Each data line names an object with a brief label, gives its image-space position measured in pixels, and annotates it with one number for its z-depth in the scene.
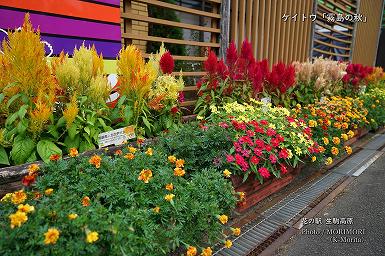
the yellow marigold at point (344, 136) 3.51
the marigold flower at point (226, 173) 2.03
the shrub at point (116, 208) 1.21
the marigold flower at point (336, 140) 3.27
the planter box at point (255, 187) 2.32
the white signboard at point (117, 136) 2.30
